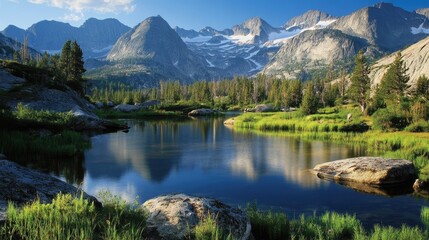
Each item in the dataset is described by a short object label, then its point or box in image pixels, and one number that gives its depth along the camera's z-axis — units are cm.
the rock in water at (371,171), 2711
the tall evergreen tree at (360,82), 9412
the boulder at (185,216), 1077
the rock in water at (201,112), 13595
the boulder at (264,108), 14412
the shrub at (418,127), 5219
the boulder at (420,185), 2534
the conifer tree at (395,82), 9269
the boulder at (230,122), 8729
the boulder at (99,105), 13465
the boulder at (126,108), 13102
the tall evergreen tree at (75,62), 10856
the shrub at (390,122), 5622
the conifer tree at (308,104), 9075
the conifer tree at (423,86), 10501
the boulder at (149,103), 16564
